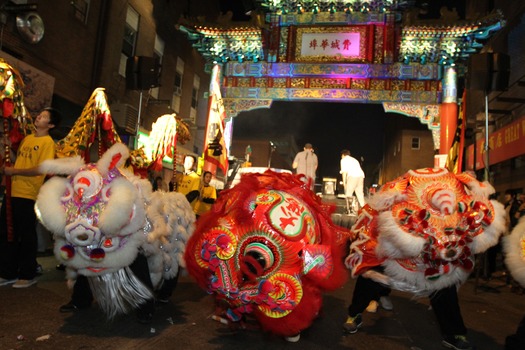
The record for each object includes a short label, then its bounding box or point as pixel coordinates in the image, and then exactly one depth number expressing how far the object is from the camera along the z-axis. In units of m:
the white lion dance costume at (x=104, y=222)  2.49
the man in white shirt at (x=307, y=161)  10.41
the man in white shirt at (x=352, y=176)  9.78
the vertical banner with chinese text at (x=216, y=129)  10.37
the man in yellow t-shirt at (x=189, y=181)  5.81
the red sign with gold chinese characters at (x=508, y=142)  9.15
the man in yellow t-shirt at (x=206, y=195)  5.67
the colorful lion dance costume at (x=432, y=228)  2.68
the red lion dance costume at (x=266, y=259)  2.36
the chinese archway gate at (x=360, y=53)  10.41
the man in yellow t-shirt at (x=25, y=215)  3.73
